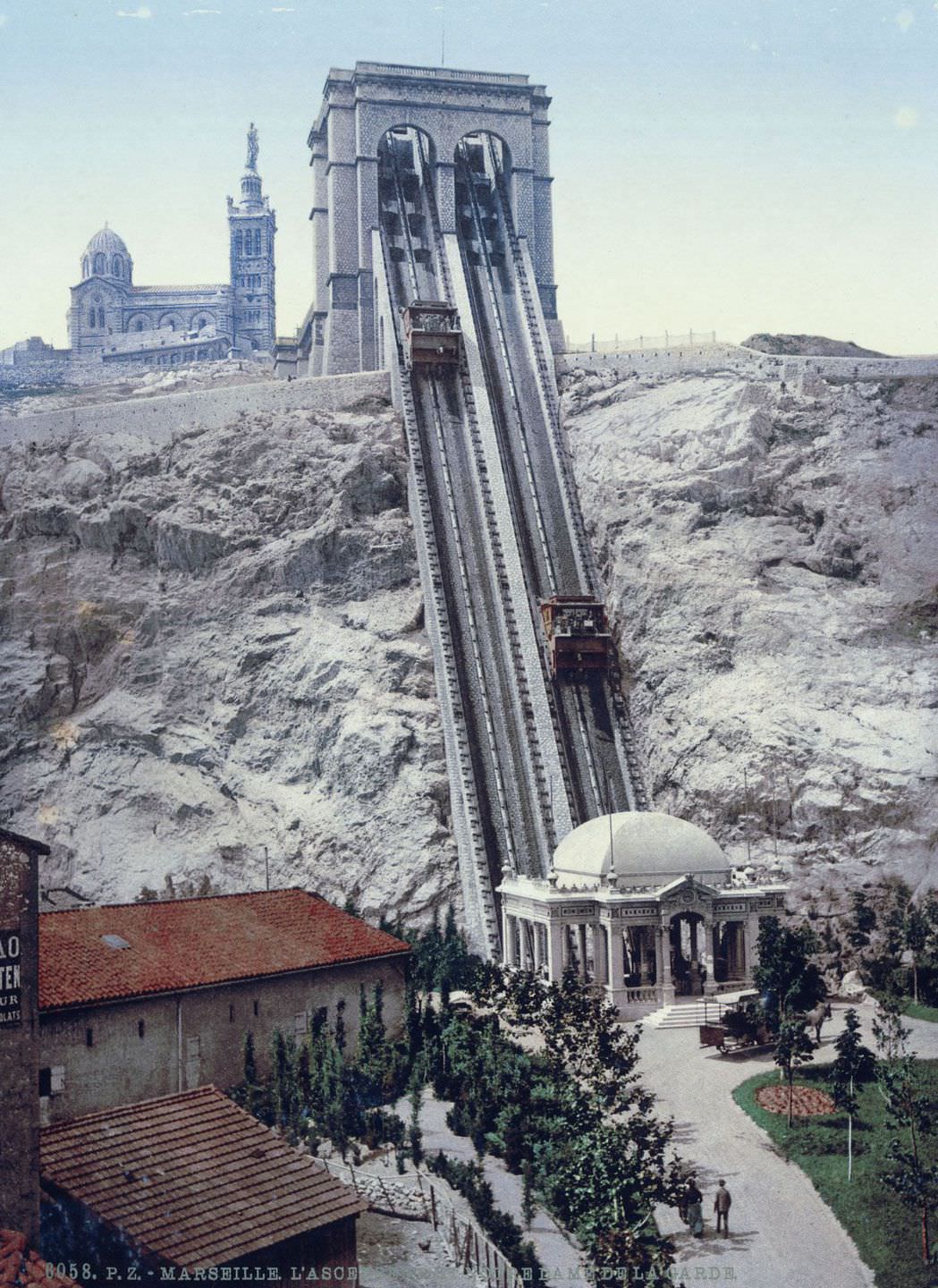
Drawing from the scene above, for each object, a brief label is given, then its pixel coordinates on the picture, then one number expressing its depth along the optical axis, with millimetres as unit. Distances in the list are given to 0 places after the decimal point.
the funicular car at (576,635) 83625
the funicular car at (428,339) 96375
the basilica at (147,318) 185625
